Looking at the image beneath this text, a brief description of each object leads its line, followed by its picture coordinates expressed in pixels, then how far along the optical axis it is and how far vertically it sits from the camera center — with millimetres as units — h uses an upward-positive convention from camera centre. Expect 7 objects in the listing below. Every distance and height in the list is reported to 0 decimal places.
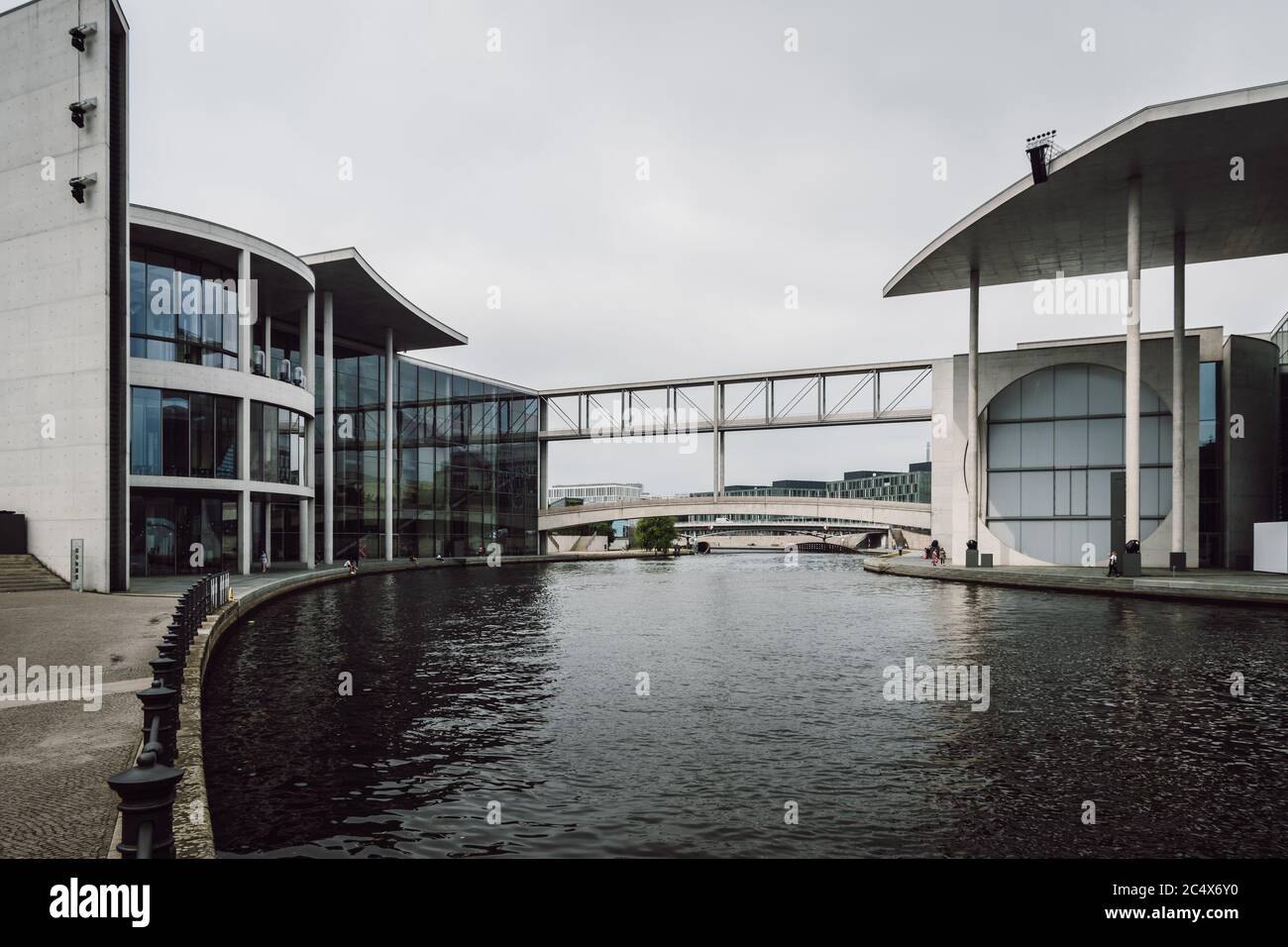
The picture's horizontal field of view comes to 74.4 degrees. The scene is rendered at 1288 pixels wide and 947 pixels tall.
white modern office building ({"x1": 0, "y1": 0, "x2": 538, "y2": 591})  26141 +4470
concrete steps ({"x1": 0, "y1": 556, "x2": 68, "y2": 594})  24984 -3033
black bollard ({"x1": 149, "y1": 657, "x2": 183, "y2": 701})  7434 -1767
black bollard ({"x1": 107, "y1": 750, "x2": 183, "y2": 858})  4211 -1698
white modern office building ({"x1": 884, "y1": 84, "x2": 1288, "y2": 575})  32344 +3796
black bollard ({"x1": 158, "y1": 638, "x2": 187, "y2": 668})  8469 -1751
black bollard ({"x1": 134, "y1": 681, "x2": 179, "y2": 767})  5879 -1703
